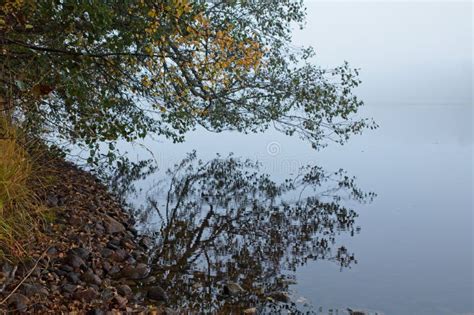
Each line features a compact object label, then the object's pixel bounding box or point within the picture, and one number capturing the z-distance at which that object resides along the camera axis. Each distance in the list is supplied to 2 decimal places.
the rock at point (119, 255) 6.30
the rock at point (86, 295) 4.78
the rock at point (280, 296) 6.14
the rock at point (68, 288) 4.88
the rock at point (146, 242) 7.52
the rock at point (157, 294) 5.69
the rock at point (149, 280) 6.08
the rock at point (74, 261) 5.41
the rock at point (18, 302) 4.14
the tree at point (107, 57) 5.33
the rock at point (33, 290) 4.44
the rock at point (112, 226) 7.23
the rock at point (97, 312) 4.49
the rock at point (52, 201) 6.51
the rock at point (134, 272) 5.99
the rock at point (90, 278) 5.30
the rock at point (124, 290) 5.40
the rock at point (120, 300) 4.97
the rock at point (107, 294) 4.97
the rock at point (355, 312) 6.13
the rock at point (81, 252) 5.67
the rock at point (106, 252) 6.23
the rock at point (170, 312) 5.11
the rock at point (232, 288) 6.12
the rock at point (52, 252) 5.31
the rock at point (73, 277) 5.14
